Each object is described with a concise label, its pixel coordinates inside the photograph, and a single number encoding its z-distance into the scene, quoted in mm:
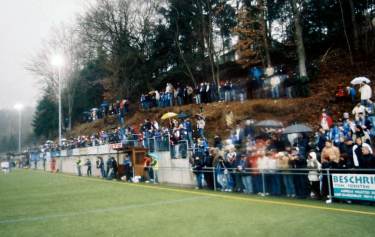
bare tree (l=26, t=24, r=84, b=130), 57594
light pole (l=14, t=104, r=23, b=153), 67125
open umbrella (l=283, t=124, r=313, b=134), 17139
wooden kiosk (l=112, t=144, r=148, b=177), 26328
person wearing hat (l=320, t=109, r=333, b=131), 19688
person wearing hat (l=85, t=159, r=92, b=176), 35281
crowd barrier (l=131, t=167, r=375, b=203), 11805
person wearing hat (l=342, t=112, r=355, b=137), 15698
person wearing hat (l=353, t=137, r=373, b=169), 12062
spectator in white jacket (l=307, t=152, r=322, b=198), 13258
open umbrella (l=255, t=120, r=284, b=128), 20925
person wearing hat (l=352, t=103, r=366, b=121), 17812
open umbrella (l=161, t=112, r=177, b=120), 25406
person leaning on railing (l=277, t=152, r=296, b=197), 14297
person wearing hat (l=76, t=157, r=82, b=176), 37316
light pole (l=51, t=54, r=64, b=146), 41203
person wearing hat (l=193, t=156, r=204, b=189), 19484
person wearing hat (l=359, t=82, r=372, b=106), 19391
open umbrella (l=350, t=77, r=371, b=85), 19241
